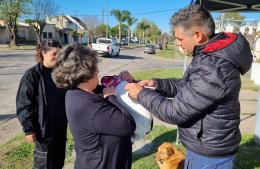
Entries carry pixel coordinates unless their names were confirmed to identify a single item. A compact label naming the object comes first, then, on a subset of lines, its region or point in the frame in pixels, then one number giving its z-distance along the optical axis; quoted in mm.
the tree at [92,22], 52399
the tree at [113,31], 56866
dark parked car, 27262
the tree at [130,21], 44165
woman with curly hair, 1211
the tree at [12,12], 24489
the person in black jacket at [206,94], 1177
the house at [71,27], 40507
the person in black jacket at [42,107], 1983
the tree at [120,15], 42016
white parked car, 17175
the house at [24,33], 29781
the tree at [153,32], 62561
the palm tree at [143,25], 55981
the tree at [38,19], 28566
